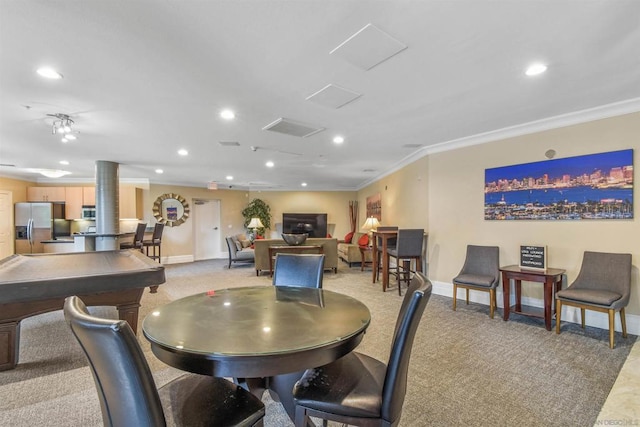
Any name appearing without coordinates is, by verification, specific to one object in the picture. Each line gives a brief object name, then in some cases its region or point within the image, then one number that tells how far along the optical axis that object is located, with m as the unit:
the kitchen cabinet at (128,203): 7.82
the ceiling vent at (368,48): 1.96
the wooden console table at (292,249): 6.39
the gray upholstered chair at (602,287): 2.85
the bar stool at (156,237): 7.55
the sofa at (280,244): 6.59
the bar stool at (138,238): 6.71
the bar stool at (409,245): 4.83
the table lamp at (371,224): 6.32
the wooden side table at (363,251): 7.38
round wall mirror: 8.84
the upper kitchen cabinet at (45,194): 7.69
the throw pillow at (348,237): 9.24
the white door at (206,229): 9.69
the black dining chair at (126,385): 0.95
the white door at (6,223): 6.97
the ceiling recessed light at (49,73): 2.40
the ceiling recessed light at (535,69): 2.44
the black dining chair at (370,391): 1.32
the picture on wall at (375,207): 8.01
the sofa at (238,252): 7.78
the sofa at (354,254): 7.84
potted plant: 10.19
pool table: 2.37
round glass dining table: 1.23
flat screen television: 10.59
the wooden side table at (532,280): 3.32
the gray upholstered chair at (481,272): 3.72
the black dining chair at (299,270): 2.61
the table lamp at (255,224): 8.40
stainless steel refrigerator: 7.23
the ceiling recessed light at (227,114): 3.39
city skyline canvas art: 3.26
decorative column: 5.71
